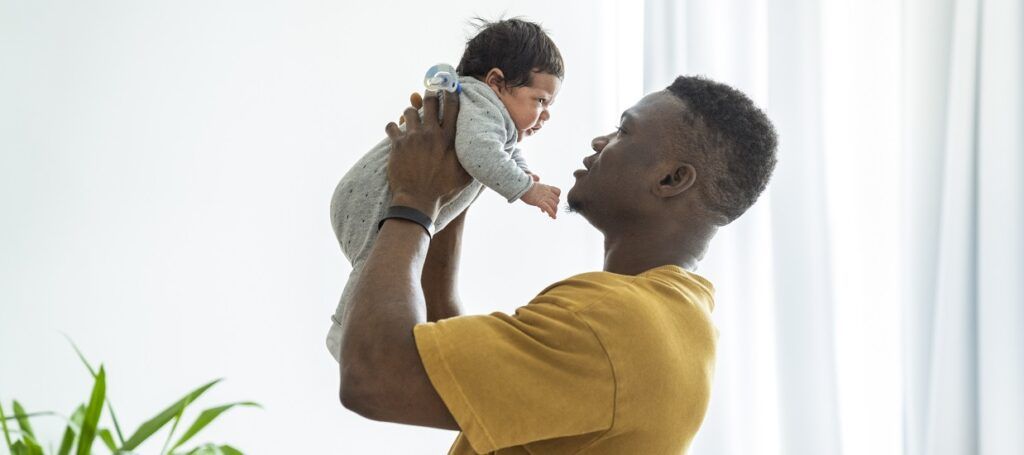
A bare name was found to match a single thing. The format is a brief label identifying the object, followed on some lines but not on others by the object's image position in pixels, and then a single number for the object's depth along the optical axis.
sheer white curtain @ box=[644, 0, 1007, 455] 2.40
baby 1.47
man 1.14
